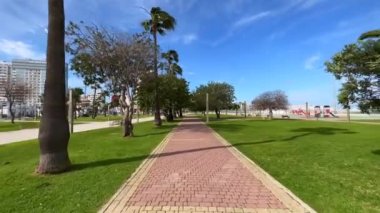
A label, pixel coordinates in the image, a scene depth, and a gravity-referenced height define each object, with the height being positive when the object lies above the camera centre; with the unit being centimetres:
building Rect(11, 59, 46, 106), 6059 +1047
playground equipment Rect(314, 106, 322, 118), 7707 +167
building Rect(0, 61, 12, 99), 8569 +1294
